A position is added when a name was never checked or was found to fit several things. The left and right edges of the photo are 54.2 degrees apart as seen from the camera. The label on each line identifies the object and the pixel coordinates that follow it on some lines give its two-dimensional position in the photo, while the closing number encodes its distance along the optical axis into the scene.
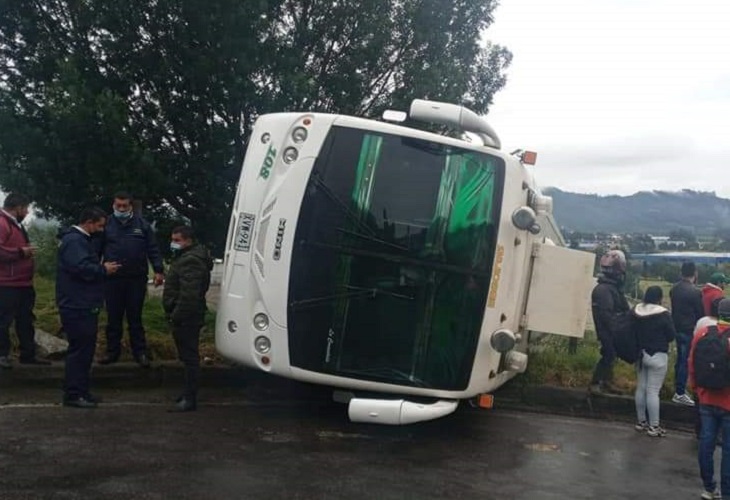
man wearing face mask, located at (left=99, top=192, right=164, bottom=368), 6.71
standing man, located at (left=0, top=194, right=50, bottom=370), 6.42
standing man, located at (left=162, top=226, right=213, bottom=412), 6.15
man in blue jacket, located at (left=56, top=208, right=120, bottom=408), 5.94
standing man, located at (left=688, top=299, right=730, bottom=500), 5.09
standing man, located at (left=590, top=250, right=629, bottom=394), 7.35
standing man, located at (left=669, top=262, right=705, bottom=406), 7.51
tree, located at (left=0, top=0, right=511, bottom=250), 6.79
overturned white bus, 5.48
